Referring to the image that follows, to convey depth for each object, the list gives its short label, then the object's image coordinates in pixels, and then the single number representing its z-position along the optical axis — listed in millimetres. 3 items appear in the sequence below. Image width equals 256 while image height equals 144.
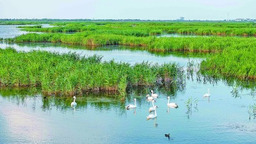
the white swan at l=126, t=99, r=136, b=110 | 17922
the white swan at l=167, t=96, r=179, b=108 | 18130
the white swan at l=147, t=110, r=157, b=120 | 16391
